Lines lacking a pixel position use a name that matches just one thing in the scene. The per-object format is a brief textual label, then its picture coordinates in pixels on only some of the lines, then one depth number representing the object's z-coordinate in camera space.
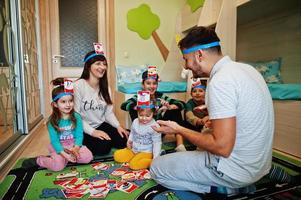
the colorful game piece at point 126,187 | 1.04
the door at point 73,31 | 2.83
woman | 1.52
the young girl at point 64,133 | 1.30
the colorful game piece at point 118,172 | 1.21
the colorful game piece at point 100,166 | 1.30
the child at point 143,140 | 1.32
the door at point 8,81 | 1.60
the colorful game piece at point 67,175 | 1.18
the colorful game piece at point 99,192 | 0.99
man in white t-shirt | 0.77
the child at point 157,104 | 1.74
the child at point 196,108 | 1.72
